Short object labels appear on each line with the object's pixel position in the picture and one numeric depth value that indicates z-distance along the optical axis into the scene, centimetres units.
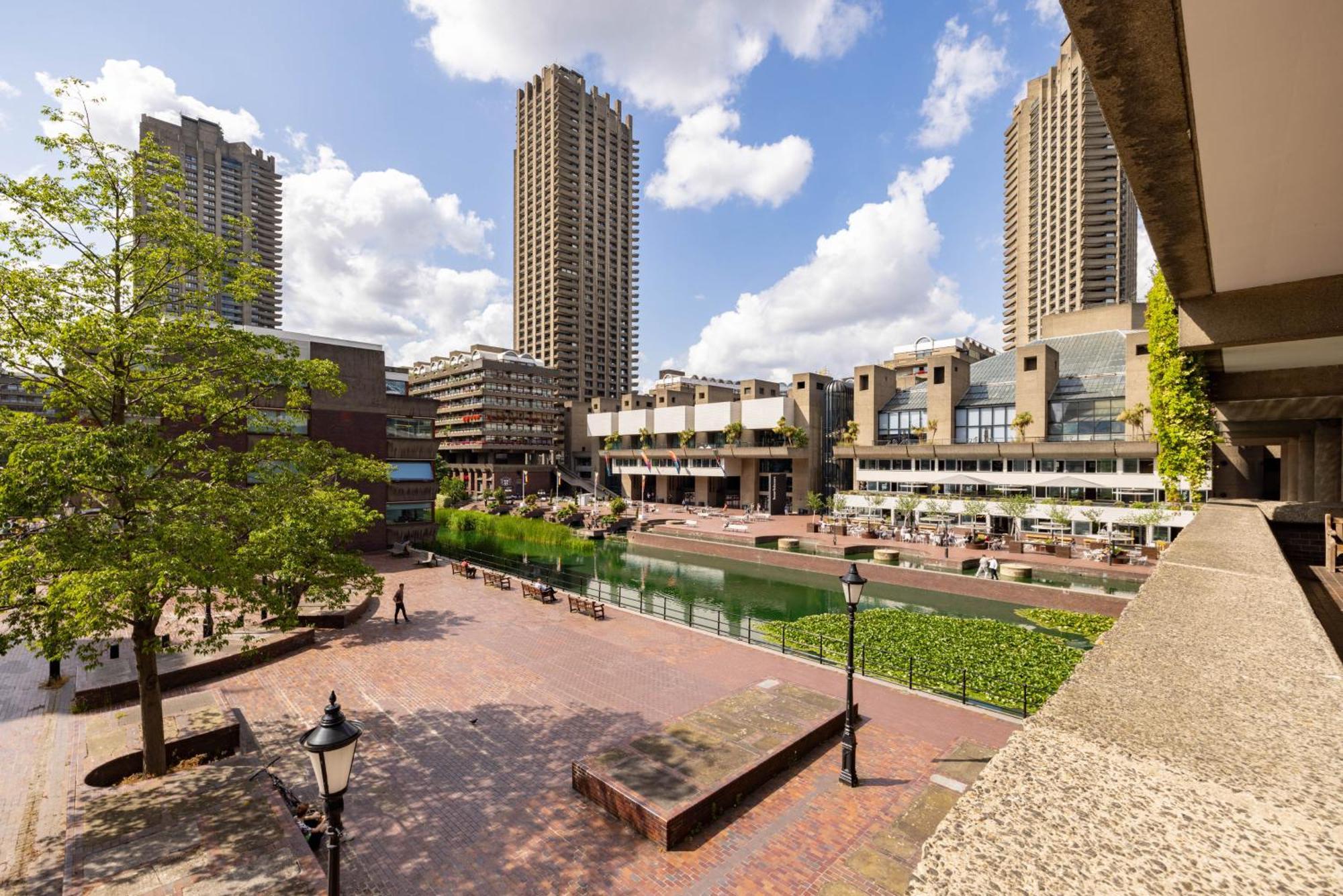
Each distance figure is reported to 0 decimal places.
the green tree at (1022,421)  4219
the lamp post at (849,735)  945
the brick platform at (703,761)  843
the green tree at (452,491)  6306
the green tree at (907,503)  4059
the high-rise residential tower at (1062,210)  9712
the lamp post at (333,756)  530
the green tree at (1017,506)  3672
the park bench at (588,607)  1988
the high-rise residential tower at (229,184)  13000
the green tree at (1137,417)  3744
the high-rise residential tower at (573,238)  11669
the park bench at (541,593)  2191
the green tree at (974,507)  4116
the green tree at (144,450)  773
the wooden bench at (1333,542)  800
